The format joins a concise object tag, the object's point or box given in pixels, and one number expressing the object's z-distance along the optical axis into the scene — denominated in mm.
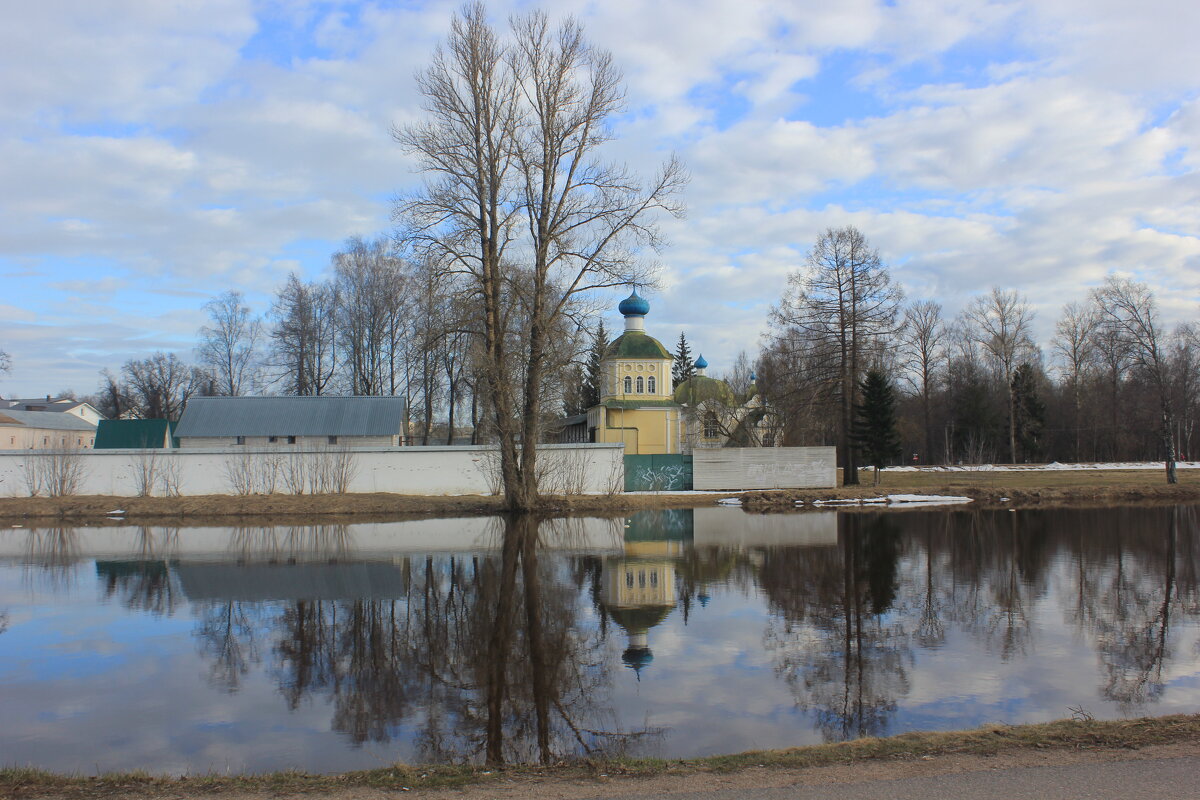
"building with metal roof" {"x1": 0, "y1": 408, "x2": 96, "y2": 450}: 65144
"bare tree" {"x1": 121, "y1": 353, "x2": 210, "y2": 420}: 74188
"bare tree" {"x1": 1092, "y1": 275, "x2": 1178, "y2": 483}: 37094
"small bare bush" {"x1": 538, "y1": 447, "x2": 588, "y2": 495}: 30156
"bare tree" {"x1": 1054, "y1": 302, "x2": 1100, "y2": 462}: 63906
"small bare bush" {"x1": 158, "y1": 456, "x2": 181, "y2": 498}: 30984
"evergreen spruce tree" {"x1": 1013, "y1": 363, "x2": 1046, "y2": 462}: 61250
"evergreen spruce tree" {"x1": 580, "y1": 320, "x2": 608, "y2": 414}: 55875
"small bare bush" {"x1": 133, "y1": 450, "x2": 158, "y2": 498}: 30859
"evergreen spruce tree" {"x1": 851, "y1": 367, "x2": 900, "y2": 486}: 42125
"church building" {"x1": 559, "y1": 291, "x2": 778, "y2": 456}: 49281
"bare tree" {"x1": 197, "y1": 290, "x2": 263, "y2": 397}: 62188
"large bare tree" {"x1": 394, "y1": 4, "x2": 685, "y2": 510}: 26641
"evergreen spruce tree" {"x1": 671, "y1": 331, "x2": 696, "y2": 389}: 79188
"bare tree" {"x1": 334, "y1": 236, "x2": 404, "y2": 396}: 51344
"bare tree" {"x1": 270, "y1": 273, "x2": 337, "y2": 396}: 53156
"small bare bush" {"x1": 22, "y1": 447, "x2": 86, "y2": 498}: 30672
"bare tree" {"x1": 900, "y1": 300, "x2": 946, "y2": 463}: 60219
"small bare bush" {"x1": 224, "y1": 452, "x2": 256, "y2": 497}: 30719
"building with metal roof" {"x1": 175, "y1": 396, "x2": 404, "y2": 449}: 39781
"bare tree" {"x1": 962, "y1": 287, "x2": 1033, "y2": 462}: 59938
